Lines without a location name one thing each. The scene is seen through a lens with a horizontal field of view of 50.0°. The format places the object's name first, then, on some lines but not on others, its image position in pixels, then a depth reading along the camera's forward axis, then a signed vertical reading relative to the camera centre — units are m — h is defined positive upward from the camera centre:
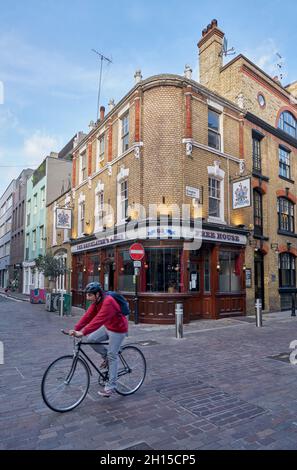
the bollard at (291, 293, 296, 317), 15.51 -2.11
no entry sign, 12.11 +0.57
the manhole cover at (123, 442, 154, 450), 3.32 -1.88
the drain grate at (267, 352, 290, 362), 7.14 -2.04
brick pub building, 12.85 +3.25
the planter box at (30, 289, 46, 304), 22.20 -2.05
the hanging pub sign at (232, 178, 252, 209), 14.33 +3.38
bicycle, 4.16 -1.55
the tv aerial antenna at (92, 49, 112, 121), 19.42 +12.63
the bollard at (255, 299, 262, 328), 11.94 -1.82
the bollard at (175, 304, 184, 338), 9.55 -1.71
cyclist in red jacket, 4.53 -0.86
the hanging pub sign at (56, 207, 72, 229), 19.97 +3.05
